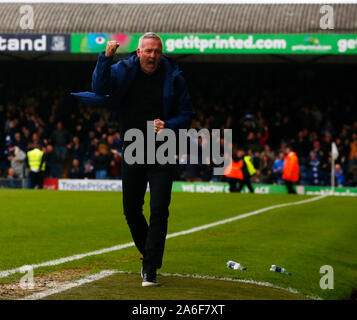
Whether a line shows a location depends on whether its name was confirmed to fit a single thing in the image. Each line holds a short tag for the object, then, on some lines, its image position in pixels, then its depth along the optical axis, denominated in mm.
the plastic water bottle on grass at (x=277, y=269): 9148
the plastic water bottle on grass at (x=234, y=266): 9117
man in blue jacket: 7309
